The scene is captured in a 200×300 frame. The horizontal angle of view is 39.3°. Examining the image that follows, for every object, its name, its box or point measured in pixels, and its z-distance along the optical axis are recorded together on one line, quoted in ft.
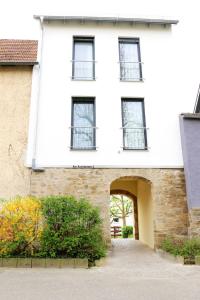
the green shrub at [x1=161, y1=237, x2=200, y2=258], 24.75
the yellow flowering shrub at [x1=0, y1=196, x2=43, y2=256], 23.97
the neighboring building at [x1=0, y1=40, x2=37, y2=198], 32.24
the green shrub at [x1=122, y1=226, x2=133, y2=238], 67.00
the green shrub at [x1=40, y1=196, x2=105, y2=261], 23.65
